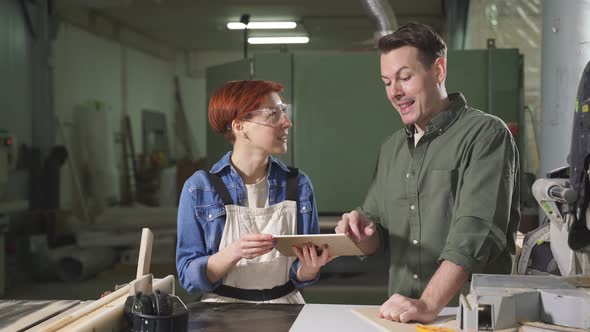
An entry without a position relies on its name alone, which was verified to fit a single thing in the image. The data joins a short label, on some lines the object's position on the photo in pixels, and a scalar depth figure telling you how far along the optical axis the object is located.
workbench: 1.57
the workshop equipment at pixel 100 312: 1.38
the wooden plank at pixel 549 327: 1.33
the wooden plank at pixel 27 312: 1.46
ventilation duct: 4.70
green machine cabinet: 3.98
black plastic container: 1.37
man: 1.67
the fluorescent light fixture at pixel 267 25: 9.45
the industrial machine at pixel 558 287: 1.36
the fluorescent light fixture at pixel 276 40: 10.30
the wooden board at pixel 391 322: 1.54
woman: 1.96
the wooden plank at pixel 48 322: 1.34
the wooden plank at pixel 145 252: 1.61
